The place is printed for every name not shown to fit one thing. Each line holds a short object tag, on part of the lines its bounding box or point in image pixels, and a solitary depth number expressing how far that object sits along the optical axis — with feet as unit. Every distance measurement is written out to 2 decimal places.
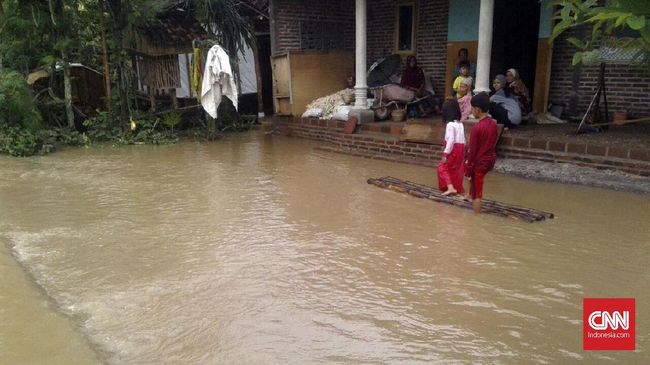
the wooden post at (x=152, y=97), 43.70
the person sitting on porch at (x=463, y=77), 30.74
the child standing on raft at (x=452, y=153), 20.85
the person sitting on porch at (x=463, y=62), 34.71
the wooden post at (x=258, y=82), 45.60
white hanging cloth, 36.11
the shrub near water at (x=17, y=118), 32.91
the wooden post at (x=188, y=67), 46.29
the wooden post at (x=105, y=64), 38.40
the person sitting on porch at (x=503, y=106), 28.48
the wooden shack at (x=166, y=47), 42.50
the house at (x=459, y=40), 30.19
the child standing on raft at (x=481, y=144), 18.74
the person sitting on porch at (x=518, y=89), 30.30
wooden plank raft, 18.69
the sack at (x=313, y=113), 37.76
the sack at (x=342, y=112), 35.50
